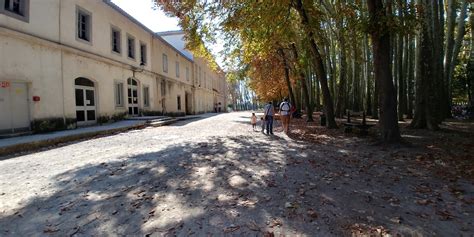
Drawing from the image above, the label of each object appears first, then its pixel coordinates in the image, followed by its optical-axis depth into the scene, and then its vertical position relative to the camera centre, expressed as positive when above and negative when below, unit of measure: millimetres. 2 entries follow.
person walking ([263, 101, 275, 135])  13305 -208
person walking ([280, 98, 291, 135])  13383 -57
